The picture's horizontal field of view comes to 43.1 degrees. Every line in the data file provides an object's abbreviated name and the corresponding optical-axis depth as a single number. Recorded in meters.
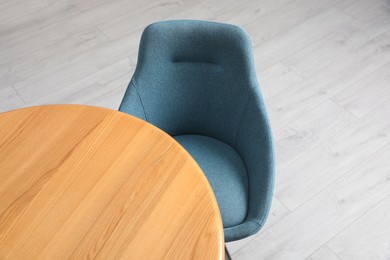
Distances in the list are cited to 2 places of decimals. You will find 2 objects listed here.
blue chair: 1.65
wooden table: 1.27
